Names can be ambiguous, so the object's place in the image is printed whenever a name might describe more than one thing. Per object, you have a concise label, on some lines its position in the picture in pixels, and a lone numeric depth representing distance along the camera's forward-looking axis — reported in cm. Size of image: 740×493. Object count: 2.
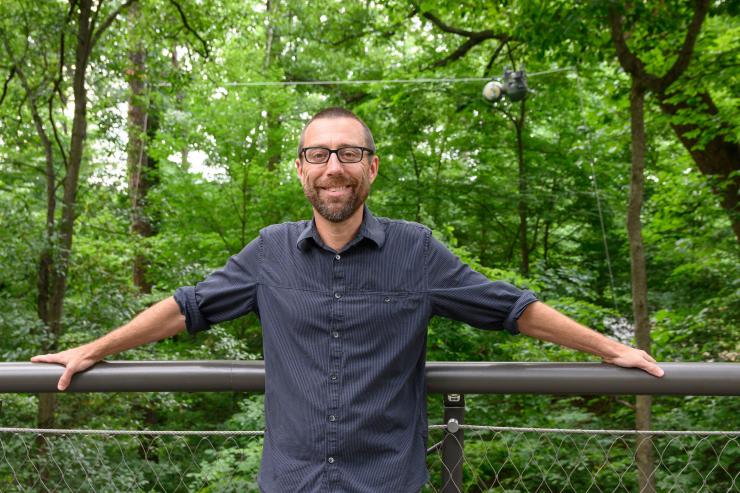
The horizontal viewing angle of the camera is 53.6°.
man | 169
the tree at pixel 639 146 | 496
